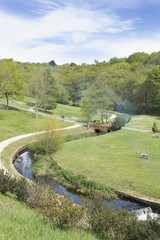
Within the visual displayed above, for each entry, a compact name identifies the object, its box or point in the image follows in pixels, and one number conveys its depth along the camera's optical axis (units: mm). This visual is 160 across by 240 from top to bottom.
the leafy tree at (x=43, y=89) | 34781
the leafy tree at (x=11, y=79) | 31328
